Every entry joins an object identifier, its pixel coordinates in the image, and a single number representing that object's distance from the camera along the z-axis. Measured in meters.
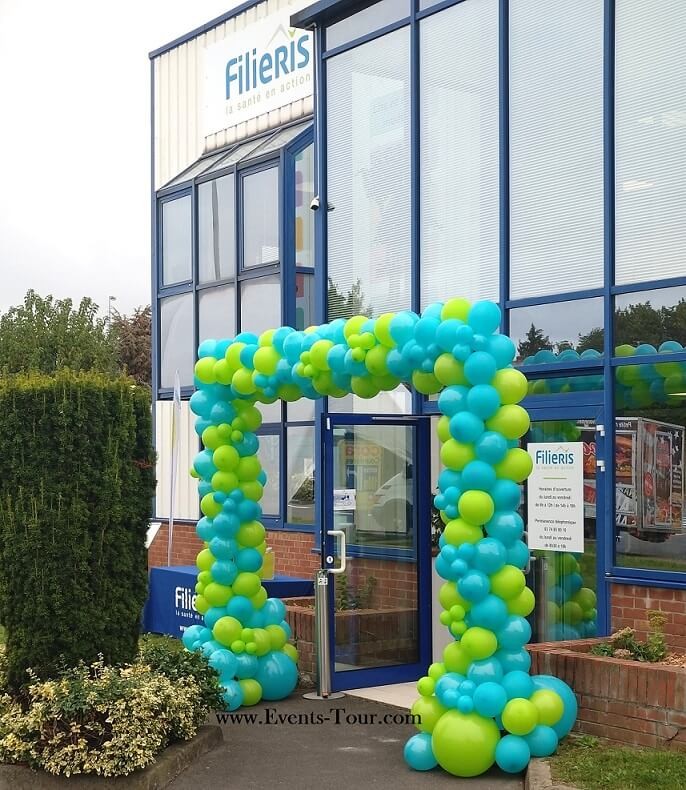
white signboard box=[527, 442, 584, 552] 8.68
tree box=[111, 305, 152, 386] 37.50
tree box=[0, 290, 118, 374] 25.22
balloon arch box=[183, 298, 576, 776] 7.05
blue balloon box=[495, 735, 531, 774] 6.96
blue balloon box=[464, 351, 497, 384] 7.23
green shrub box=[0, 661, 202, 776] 6.94
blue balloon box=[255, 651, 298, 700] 9.09
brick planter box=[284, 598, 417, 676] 9.42
